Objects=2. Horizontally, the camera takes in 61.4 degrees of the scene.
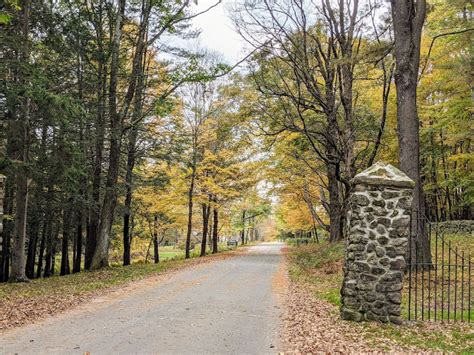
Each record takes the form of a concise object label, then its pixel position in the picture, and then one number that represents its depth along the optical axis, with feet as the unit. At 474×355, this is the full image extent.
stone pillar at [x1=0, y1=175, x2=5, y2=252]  29.14
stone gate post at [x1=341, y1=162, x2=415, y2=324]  22.30
